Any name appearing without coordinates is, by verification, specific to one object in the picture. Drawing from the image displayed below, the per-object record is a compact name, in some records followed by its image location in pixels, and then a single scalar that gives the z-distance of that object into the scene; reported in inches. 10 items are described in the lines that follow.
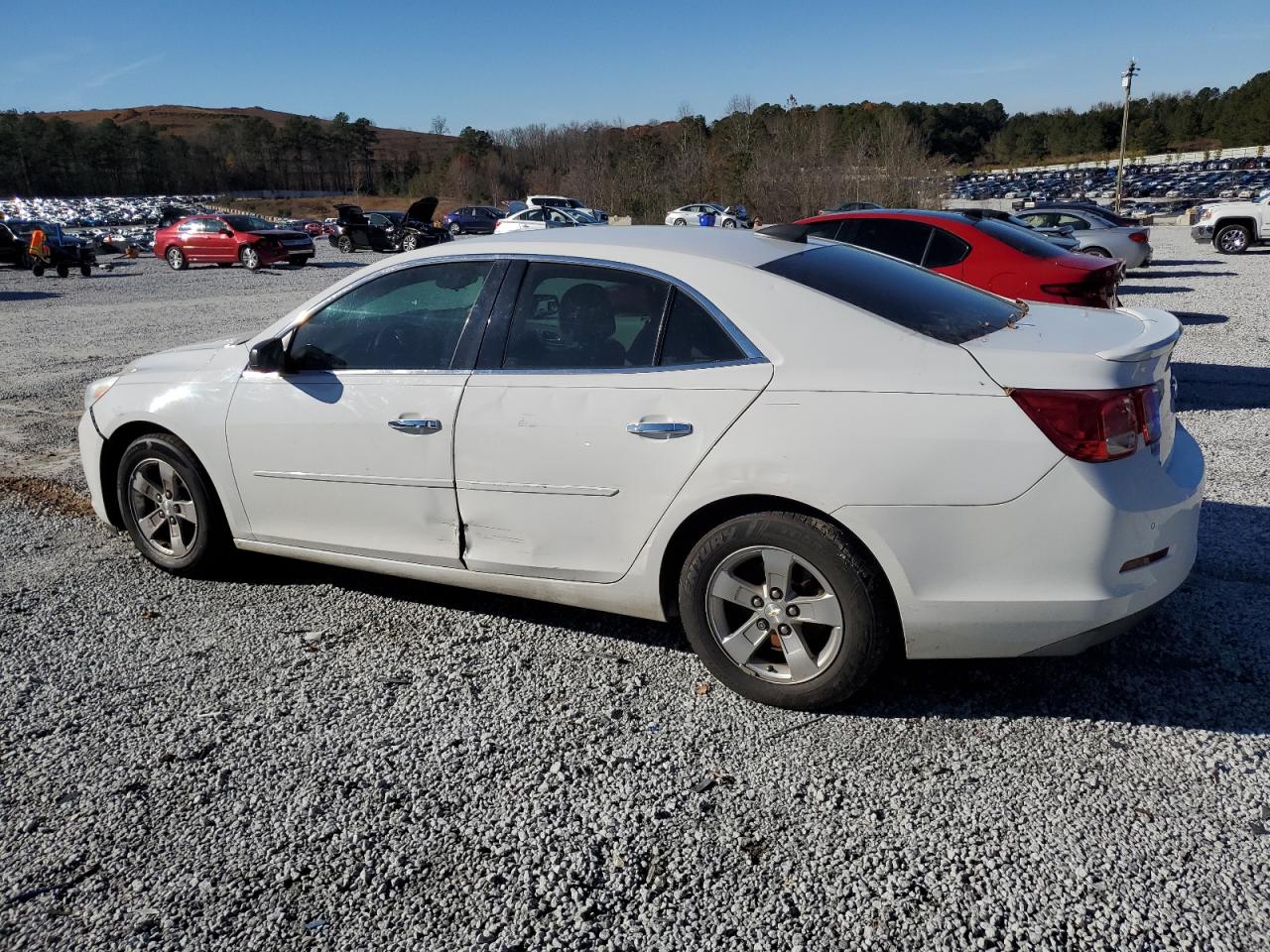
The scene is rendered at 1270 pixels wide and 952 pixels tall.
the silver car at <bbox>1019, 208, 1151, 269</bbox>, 773.4
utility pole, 1704.0
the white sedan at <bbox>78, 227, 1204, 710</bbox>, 118.5
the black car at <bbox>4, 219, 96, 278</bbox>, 1116.5
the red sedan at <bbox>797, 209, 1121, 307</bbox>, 330.3
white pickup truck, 969.5
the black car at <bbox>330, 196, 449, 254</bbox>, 1309.1
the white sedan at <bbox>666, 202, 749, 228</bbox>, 1619.1
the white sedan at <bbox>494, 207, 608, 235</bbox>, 1251.8
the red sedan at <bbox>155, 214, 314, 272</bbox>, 1112.2
